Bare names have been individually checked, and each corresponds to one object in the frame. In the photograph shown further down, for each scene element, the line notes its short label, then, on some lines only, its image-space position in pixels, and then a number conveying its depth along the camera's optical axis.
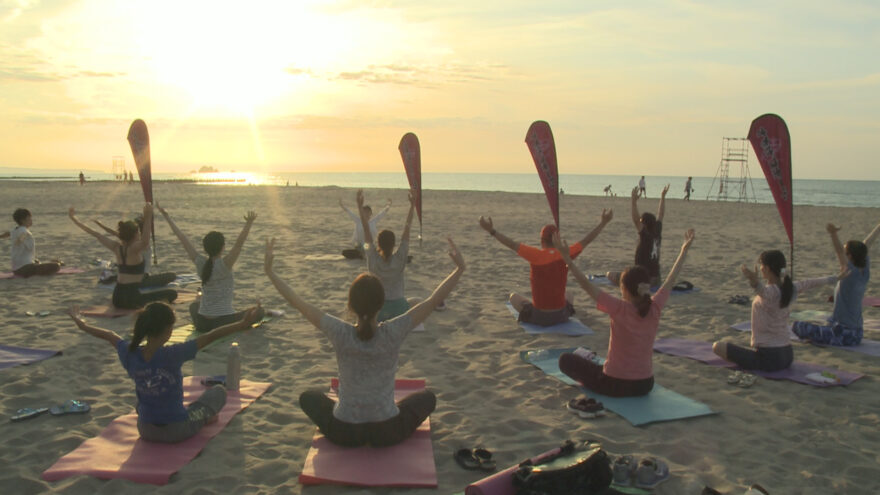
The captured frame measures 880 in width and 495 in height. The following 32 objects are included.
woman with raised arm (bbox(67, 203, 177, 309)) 8.47
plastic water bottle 5.54
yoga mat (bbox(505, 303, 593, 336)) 7.85
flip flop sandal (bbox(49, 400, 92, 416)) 5.03
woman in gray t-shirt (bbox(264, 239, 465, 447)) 3.97
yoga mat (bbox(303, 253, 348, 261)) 13.88
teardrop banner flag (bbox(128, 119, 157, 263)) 10.91
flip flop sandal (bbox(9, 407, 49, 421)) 4.92
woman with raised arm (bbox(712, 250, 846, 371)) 5.91
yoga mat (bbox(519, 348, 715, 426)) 5.02
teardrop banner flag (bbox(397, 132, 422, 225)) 13.10
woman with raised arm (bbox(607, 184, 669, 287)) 10.21
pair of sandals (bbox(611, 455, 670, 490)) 3.94
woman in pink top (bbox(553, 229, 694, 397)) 5.00
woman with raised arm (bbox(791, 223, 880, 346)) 7.11
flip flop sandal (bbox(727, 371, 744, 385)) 5.91
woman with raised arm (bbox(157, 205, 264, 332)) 7.36
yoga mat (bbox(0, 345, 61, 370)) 6.26
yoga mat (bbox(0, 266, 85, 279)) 11.39
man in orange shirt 7.77
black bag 3.49
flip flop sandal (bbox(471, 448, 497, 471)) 4.20
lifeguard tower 52.64
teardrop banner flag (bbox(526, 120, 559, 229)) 9.93
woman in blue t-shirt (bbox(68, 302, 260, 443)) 4.16
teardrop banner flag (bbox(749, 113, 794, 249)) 8.16
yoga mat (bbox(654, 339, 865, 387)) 5.96
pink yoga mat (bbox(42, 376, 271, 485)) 4.03
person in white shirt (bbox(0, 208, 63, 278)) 10.73
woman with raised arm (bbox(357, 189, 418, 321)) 7.61
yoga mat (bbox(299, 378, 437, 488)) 3.98
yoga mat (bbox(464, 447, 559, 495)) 3.51
